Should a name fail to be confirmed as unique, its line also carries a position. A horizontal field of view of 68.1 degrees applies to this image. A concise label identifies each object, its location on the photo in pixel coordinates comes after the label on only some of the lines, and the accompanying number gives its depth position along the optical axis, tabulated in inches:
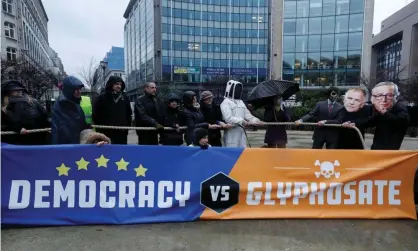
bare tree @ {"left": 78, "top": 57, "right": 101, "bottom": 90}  1959.0
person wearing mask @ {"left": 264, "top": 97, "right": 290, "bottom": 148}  221.0
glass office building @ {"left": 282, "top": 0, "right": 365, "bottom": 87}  2003.0
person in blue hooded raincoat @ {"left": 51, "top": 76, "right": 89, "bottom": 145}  162.1
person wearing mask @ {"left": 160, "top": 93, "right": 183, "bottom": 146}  212.7
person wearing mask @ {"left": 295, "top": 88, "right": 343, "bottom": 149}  207.0
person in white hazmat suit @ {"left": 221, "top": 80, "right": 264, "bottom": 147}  207.0
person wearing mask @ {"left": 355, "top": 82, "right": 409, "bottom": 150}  175.2
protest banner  149.2
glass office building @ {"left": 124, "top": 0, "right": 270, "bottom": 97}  2795.3
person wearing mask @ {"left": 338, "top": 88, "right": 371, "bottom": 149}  195.5
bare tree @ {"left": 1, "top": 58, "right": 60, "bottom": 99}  954.0
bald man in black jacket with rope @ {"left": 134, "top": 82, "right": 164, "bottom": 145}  212.8
